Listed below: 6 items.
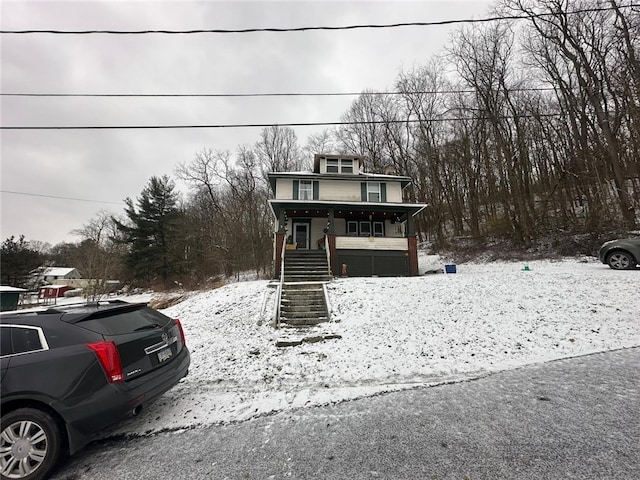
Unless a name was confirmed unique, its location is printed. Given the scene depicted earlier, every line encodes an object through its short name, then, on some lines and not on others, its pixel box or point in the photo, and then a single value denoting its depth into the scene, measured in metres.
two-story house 13.24
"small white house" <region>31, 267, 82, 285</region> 55.41
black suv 2.37
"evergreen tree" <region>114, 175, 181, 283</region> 27.06
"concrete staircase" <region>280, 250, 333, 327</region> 7.65
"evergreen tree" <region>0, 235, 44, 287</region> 27.56
